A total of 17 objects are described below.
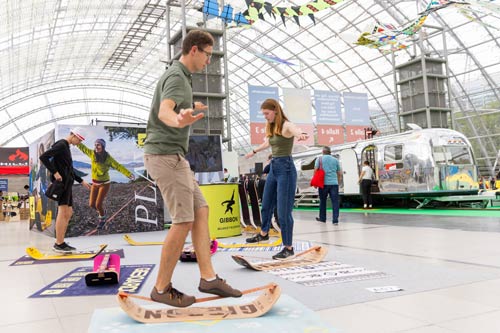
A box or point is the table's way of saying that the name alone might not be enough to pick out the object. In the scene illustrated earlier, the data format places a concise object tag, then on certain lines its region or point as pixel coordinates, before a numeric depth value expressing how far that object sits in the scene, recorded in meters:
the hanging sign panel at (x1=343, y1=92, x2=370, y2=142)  21.22
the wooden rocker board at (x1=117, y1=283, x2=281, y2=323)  2.44
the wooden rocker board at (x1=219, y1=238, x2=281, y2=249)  5.82
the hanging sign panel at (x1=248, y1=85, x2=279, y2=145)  18.83
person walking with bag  8.94
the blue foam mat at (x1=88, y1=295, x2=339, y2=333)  2.22
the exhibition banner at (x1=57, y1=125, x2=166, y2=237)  8.64
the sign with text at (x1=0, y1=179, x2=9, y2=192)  25.67
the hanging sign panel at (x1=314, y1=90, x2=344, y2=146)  20.77
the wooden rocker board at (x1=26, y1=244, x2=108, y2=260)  5.30
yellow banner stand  7.21
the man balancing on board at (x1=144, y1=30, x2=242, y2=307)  2.56
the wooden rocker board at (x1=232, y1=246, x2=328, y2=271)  3.98
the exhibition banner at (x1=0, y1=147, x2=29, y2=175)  26.92
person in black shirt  5.70
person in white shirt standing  12.99
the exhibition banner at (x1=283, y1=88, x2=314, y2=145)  19.39
